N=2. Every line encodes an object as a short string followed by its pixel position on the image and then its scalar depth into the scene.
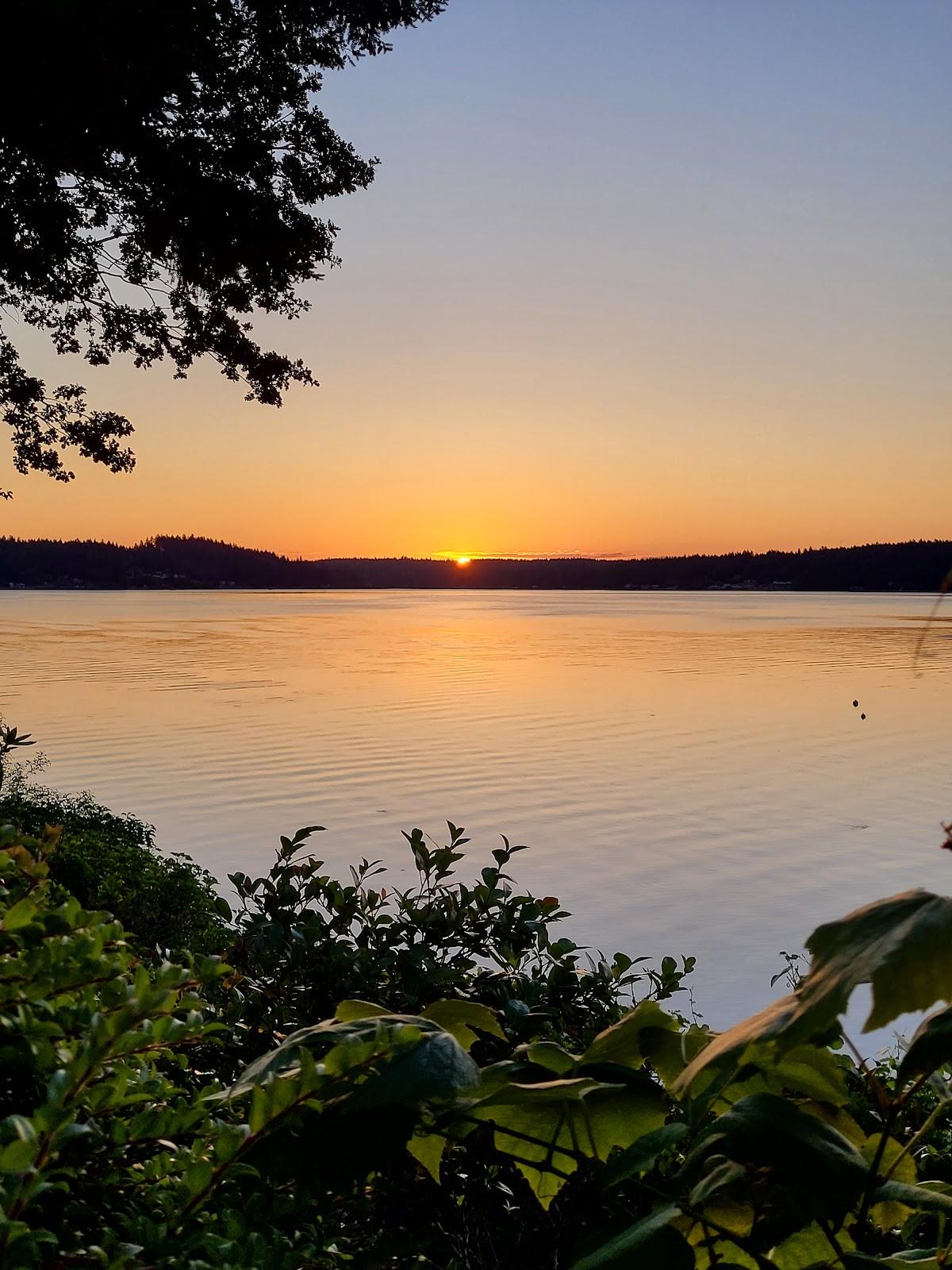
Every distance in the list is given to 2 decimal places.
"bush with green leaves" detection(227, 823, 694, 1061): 2.44
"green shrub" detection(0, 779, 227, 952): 7.39
